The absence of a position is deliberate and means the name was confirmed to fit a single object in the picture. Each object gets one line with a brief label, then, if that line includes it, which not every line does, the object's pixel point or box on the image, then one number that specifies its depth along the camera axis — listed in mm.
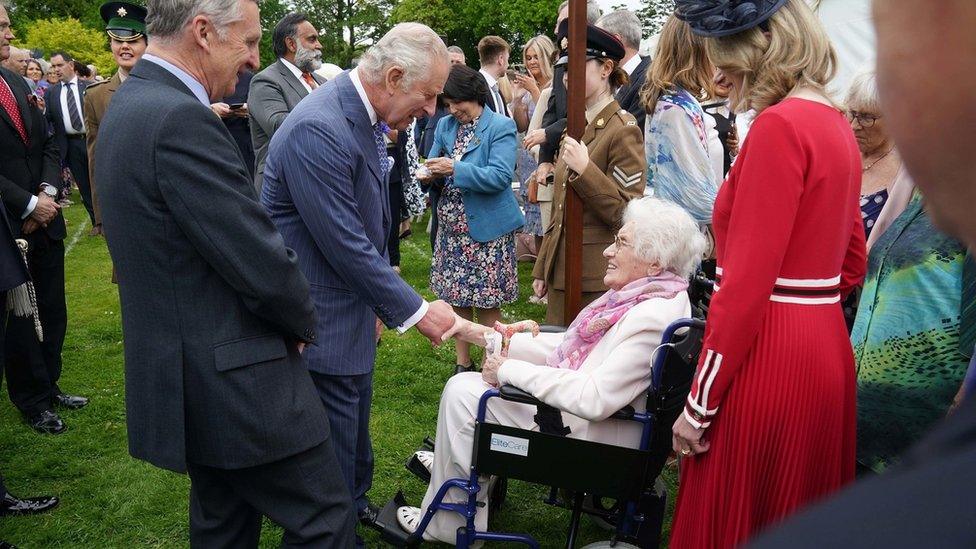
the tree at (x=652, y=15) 28386
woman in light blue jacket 5008
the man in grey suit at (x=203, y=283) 1964
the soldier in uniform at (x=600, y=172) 3770
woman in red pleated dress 2008
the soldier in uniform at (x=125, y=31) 4762
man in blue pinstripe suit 2602
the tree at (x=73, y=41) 27547
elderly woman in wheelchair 2770
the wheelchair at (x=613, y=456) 2689
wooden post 3064
